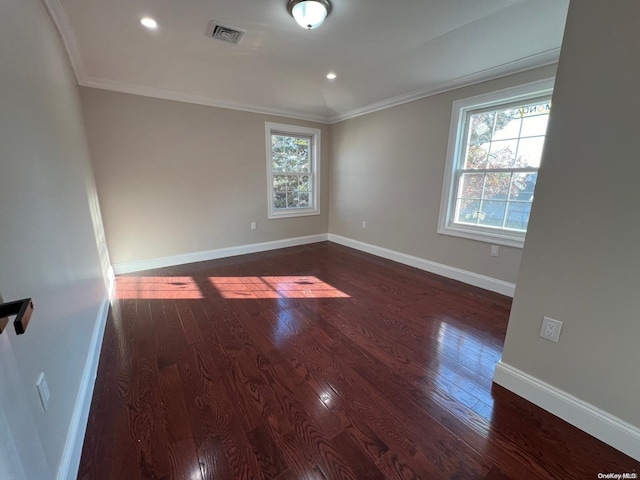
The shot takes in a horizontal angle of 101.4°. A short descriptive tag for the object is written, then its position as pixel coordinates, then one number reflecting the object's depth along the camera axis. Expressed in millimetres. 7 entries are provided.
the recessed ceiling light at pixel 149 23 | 2115
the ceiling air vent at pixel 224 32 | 2209
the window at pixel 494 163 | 2607
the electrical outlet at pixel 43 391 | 929
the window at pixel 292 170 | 4430
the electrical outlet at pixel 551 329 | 1384
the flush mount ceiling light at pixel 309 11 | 1883
